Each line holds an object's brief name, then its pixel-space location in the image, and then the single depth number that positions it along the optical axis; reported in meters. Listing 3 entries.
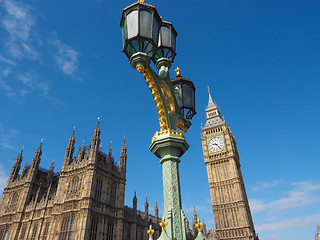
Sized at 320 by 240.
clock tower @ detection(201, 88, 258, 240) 53.06
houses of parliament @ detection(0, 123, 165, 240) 30.41
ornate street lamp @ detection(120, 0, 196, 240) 4.20
